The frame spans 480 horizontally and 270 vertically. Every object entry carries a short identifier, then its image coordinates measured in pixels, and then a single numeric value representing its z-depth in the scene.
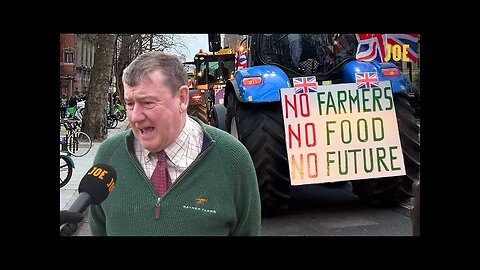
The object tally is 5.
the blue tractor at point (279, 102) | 4.47
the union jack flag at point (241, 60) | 5.59
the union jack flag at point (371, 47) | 3.58
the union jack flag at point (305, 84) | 4.32
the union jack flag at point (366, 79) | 4.40
